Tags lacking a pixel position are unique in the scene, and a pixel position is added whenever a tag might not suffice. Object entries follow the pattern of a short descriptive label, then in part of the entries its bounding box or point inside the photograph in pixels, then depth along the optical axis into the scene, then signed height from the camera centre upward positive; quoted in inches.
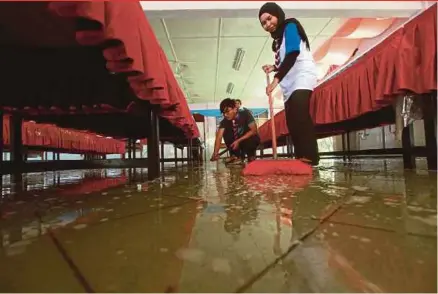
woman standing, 70.5 +19.4
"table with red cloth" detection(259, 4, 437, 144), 52.9 +17.4
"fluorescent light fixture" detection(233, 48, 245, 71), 241.9 +84.9
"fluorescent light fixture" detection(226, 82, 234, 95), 341.3 +81.4
